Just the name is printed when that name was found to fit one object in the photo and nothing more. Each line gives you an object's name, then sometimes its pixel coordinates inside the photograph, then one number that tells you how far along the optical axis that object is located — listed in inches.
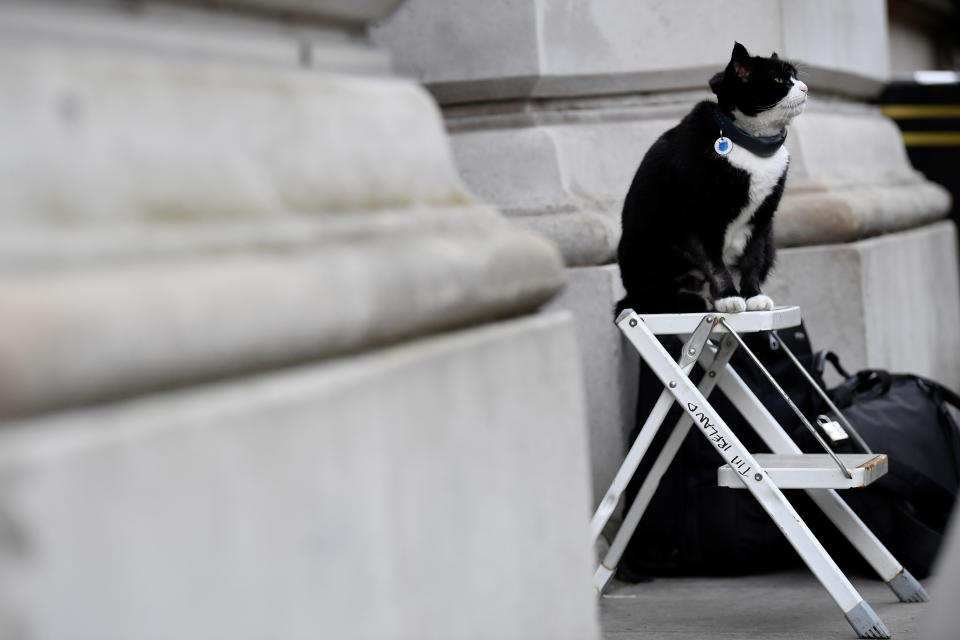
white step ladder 221.9
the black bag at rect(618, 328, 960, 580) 259.9
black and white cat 240.1
